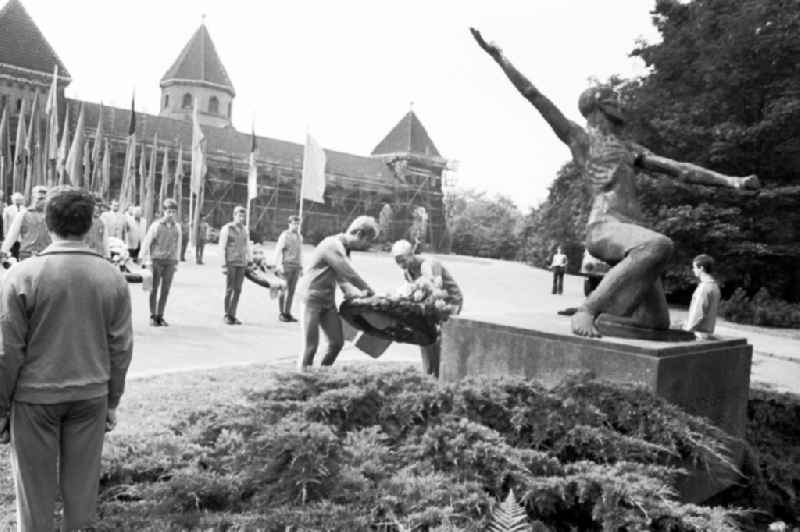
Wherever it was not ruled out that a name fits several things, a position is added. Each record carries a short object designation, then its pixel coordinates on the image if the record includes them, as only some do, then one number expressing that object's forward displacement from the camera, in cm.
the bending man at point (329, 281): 676
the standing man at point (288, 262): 1319
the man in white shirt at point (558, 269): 2530
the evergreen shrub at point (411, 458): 318
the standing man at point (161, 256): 1100
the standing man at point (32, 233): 852
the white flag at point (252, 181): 2964
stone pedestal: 436
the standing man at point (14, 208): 1118
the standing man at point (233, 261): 1198
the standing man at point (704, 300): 784
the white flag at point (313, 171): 2244
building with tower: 4838
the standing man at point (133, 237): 1803
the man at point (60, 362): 293
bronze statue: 473
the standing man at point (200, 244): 2662
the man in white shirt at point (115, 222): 1870
